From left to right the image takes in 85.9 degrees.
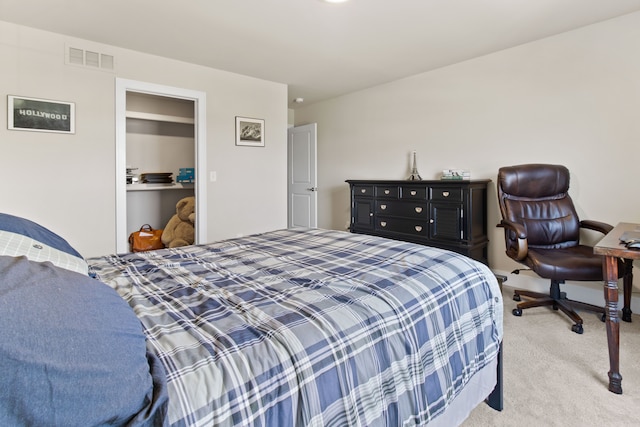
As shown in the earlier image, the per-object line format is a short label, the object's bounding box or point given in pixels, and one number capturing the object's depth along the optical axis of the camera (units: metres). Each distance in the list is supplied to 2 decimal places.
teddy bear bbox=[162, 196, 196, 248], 4.29
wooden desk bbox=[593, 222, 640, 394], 1.78
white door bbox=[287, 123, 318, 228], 5.25
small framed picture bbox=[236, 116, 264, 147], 4.18
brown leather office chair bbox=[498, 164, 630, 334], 2.77
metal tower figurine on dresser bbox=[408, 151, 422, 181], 4.12
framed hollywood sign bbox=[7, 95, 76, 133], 2.86
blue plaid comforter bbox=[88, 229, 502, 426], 0.80
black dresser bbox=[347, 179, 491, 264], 3.35
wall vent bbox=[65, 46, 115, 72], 3.09
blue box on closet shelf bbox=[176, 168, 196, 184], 4.60
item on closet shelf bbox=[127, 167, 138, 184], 4.27
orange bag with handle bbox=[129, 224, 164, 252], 4.39
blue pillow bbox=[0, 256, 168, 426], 0.55
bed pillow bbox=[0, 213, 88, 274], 1.06
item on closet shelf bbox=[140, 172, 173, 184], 4.41
